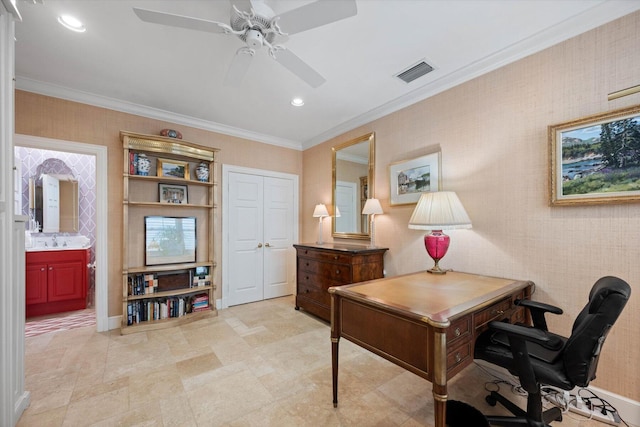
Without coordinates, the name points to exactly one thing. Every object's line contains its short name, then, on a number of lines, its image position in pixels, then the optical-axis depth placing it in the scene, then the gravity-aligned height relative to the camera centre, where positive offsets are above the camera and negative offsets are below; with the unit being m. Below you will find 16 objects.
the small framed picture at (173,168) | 3.38 +0.62
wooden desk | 1.21 -0.60
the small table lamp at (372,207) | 3.10 +0.07
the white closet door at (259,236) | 4.02 -0.38
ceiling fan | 1.42 +1.15
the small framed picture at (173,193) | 3.45 +0.28
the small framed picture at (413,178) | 2.69 +0.39
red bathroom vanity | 3.44 -0.94
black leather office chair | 1.18 -0.76
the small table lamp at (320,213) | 3.81 +0.00
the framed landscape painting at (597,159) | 1.62 +0.36
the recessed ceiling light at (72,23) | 1.85 +1.42
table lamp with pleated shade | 2.10 -0.05
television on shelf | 3.32 -0.35
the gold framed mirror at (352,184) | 3.45 +0.41
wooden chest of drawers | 2.91 -0.69
